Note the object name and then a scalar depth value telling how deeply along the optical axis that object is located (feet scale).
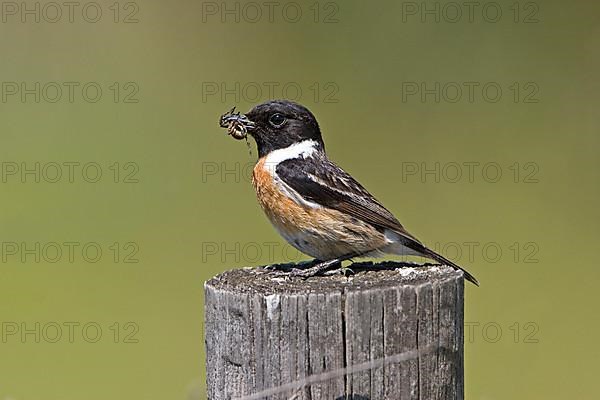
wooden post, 25.90
